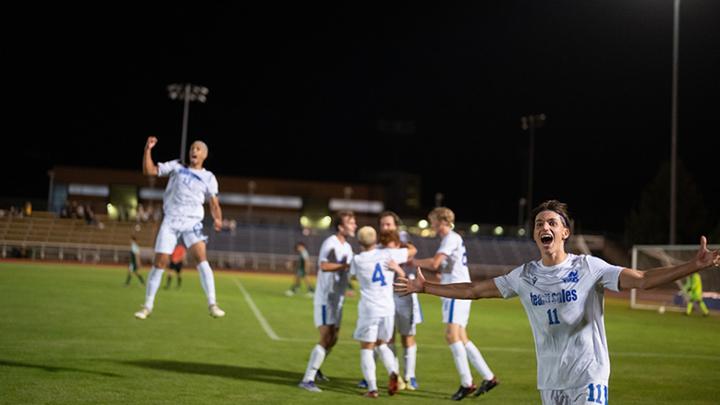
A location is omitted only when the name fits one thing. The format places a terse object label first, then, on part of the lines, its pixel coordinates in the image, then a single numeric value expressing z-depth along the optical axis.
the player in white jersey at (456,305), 9.81
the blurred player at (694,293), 27.53
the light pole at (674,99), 33.00
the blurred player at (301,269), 29.61
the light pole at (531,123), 58.88
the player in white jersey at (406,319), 10.42
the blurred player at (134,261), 29.20
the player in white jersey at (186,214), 10.85
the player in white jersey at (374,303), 9.60
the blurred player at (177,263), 28.03
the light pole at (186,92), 44.81
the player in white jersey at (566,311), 4.94
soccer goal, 29.22
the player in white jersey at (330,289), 9.99
